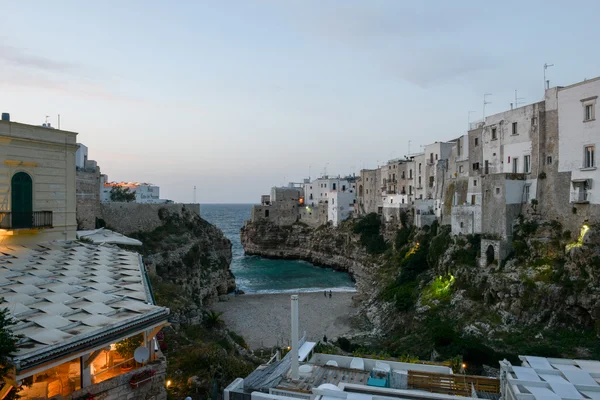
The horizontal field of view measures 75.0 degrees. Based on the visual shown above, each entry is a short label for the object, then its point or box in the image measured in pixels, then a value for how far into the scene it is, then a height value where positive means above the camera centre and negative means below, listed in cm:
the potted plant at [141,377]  866 -411
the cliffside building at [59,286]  718 -225
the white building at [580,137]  2395 +388
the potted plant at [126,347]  992 -390
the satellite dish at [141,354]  867 -355
